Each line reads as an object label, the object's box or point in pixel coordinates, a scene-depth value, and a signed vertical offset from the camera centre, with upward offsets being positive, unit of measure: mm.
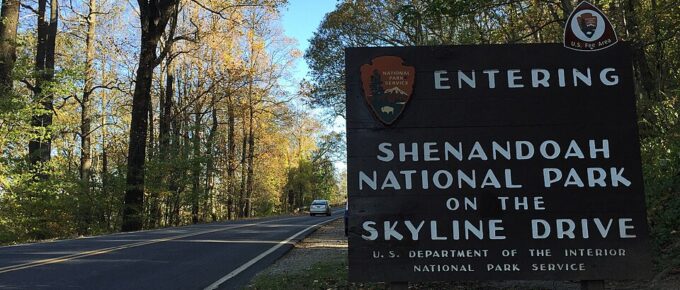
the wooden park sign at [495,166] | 5152 +260
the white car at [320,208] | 47112 -1047
